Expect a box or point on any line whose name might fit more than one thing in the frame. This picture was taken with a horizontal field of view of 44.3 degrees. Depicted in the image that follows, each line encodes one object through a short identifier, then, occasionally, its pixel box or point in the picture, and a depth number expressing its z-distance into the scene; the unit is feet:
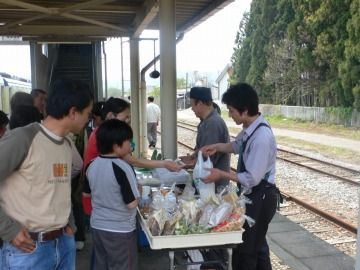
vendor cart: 9.25
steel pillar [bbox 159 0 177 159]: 20.11
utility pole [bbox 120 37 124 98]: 41.96
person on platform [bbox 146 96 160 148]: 51.93
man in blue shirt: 10.57
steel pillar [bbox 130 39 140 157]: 36.24
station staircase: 47.57
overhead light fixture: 37.28
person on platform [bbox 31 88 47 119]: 18.00
